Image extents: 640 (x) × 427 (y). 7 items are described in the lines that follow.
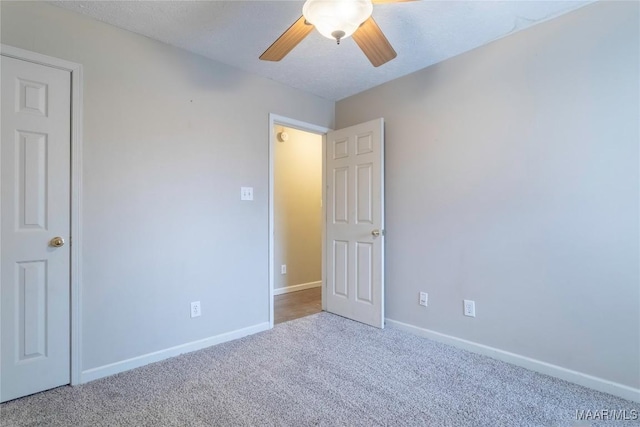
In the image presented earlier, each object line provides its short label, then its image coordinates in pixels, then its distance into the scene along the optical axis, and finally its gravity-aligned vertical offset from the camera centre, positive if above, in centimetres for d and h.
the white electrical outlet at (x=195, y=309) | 241 -73
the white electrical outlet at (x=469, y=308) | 238 -72
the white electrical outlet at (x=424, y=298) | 266 -72
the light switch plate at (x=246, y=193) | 270 +20
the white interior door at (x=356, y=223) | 287 -8
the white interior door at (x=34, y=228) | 172 -7
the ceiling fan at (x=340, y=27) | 135 +92
